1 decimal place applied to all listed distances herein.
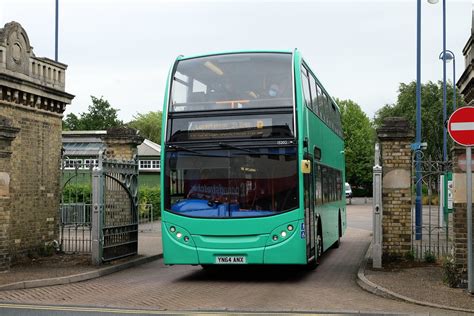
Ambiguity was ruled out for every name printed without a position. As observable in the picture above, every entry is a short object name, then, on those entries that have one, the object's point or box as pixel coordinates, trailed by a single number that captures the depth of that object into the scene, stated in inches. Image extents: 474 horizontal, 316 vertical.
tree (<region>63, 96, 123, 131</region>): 2974.9
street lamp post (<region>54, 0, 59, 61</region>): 862.8
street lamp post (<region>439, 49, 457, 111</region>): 1241.2
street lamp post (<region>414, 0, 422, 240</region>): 740.6
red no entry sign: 396.2
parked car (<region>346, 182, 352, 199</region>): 2328.5
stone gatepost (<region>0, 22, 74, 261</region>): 556.1
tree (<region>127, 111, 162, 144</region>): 3465.3
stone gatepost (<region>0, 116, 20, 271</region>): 484.4
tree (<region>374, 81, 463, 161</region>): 2274.9
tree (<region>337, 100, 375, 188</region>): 2534.4
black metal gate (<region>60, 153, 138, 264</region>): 547.8
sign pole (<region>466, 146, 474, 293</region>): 395.9
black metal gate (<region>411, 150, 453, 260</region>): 535.8
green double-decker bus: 458.3
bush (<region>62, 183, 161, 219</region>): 1310.3
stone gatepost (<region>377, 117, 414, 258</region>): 544.1
